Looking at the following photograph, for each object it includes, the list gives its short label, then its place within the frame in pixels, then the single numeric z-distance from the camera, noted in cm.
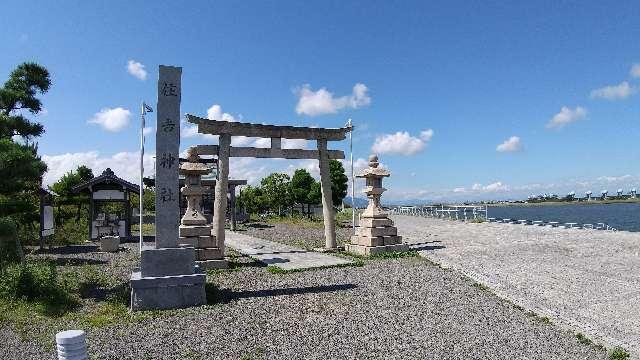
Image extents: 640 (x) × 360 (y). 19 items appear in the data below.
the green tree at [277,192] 4725
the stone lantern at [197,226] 1180
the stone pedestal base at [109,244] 1631
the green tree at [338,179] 4072
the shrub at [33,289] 835
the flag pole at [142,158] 978
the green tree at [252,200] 5066
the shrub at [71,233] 1933
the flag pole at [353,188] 1579
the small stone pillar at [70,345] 409
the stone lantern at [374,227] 1448
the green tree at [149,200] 4802
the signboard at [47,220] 1739
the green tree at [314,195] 4472
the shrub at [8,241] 867
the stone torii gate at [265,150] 1270
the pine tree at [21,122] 919
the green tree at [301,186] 4616
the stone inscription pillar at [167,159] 846
